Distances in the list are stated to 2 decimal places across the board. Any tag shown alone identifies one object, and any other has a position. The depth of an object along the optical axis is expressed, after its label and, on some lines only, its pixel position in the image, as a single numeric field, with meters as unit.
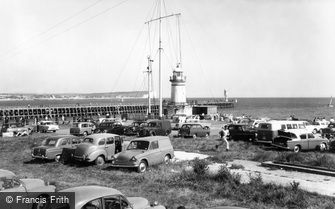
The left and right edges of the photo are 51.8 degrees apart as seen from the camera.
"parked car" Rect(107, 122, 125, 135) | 32.62
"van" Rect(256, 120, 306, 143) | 24.33
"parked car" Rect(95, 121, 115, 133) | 33.84
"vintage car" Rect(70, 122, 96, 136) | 33.50
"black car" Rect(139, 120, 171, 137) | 28.97
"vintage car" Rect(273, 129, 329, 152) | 21.31
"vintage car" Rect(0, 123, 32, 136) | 35.03
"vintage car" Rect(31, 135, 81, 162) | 19.22
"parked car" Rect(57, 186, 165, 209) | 6.69
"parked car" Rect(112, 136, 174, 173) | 16.44
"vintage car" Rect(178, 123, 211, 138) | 30.67
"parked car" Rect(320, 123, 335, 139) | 27.96
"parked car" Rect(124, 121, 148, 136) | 32.25
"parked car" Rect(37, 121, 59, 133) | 39.21
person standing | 22.82
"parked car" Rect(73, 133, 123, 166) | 17.88
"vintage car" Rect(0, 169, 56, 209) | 9.66
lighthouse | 72.44
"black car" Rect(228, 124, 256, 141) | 26.62
